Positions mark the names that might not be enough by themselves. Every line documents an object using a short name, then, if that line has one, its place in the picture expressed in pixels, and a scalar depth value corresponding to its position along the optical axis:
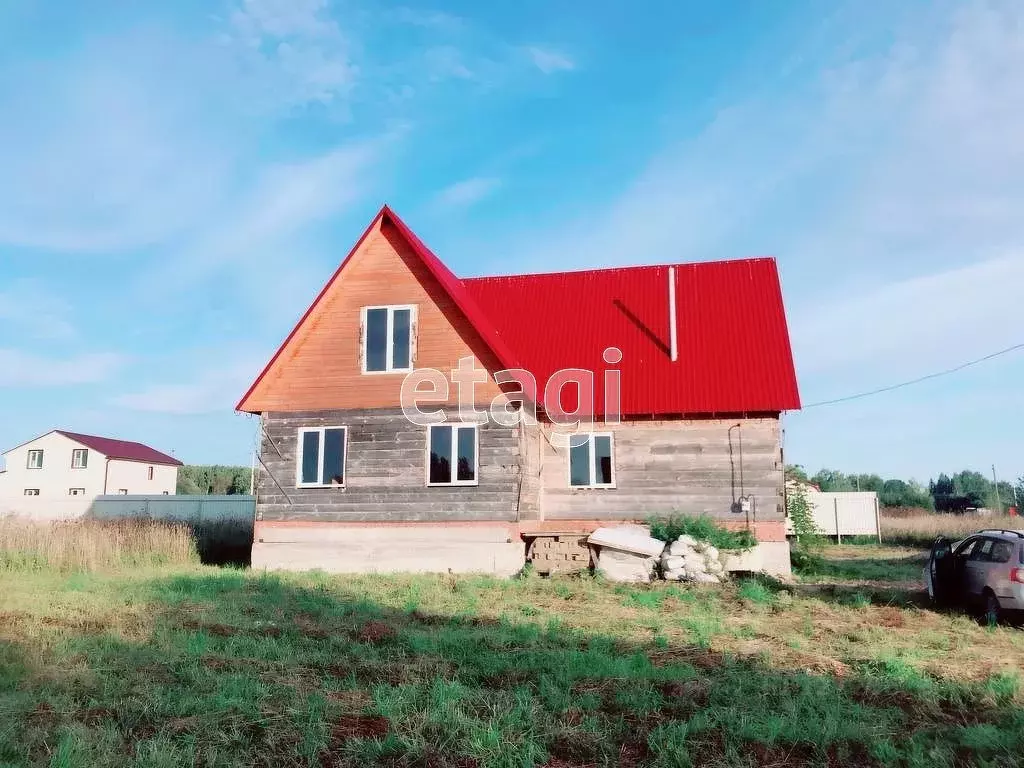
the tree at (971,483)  75.05
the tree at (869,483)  79.12
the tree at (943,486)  82.44
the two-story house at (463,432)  18.23
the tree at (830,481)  69.38
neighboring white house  57.75
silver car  11.62
